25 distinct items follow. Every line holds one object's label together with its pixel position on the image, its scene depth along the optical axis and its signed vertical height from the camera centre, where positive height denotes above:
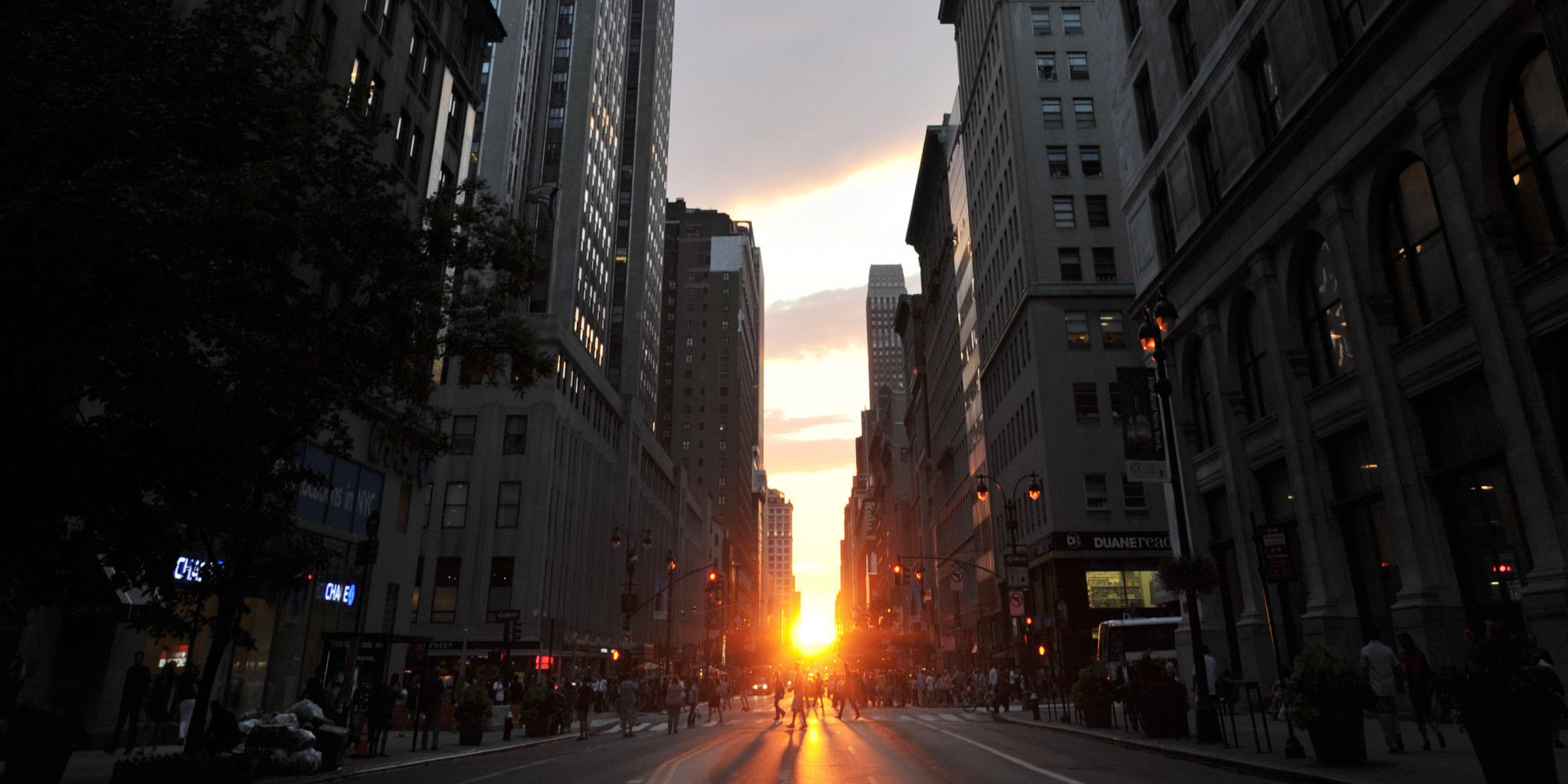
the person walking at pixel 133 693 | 19.25 -0.81
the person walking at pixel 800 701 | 30.38 -1.60
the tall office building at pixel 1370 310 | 16.73 +8.14
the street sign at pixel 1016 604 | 34.78 +1.90
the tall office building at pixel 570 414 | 59.44 +19.15
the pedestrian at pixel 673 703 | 29.88 -1.64
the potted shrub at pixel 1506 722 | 9.41 -0.74
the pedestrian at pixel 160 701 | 19.94 -1.01
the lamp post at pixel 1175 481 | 17.39 +3.56
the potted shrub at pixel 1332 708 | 12.87 -0.80
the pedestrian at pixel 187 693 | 18.42 -0.82
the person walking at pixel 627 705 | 28.34 -1.59
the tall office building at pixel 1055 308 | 50.78 +21.26
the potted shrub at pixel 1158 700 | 19.27 -1.03
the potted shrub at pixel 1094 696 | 24.31 -1.16
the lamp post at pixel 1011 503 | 35.66 +6.32
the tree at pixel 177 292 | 9.86 +4.53
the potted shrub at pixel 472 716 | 24.38 -1.66
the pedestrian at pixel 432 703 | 22.99 -1.26
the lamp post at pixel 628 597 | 44.47 +2.90
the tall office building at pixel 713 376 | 167.50 +52.73
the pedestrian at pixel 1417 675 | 14.84 -0.41
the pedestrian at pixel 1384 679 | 14.27 -0.45
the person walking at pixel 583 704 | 27.42 -1.51
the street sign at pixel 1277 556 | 16.34 +1.74
